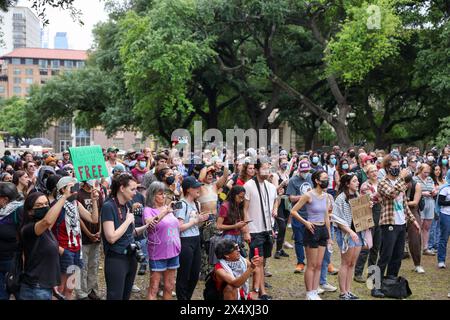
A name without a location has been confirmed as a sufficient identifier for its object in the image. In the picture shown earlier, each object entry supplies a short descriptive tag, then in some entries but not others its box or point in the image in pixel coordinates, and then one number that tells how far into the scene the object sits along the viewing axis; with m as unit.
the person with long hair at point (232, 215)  6.94
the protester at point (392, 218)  7.66
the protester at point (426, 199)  10.20
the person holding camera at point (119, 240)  5.60
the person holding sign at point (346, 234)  7.44
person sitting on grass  5.25
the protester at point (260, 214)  7.29
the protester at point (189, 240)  6.61
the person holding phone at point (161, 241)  6.29
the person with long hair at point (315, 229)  7.22
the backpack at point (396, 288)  7.70
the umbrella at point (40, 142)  49.83
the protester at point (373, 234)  8.10
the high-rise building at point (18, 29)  175.50
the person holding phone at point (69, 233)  6.44
